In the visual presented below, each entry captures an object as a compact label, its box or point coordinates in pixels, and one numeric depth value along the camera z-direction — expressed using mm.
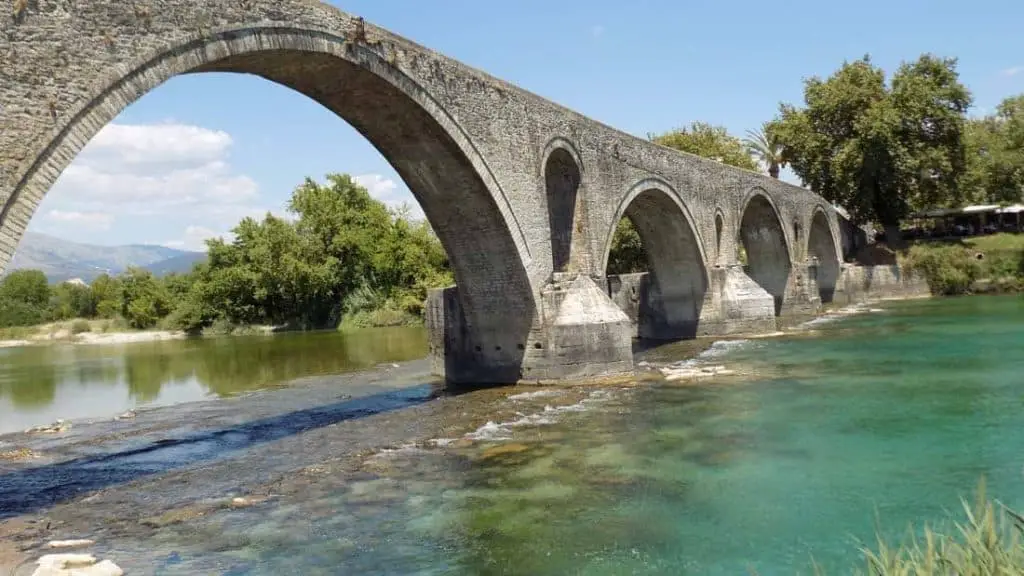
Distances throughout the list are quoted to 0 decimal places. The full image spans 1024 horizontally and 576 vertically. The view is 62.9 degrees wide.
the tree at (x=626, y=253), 41312
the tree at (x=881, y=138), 40188
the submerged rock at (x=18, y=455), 13008
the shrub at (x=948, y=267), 41562
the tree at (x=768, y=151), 47375
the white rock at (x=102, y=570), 6838
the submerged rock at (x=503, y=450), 11359
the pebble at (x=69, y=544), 8055
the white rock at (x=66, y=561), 7062
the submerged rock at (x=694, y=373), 17625
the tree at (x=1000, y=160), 49331
